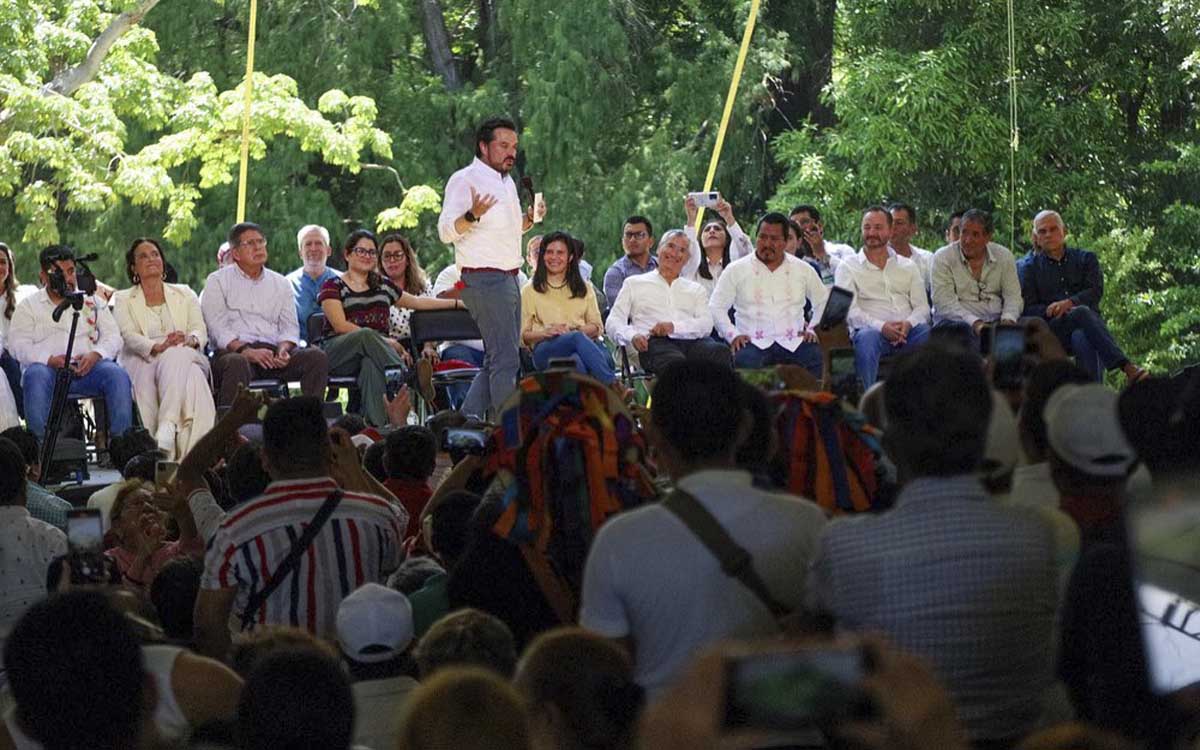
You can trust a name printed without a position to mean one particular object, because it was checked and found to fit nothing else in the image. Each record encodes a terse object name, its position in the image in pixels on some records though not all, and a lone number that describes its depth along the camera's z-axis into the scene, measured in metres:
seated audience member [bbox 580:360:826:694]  5.87
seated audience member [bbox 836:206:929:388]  21.69
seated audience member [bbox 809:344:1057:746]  5.43
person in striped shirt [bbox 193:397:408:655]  7.81
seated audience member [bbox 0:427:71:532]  10.23
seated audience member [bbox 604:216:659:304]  23.39
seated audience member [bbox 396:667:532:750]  4.30
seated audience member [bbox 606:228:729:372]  21.77
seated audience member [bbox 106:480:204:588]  9.31
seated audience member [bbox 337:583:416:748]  6.65
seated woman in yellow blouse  21.06
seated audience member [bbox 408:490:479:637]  8.05
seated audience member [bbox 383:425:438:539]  10.30
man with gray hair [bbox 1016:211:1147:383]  22.31
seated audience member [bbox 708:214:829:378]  21.69
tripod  16.41
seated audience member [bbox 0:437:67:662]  8.53
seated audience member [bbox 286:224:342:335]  21.87
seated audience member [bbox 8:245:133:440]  18.31
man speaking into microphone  18.80
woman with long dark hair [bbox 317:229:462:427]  19.84
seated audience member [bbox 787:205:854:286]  23.72
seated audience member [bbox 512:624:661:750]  5.07
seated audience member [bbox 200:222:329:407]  19.64
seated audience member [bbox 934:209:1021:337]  22.16
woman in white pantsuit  18.50
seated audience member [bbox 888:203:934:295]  23.34
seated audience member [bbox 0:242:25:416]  18.75
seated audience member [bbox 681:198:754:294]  23.66
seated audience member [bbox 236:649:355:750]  4.80
